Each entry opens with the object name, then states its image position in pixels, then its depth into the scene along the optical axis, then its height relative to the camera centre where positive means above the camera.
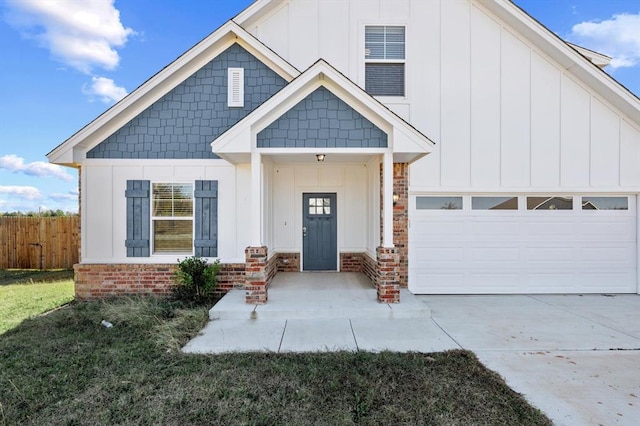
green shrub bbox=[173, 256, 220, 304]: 6.73 -1.34
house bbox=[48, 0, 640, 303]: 7.25 +1.35
